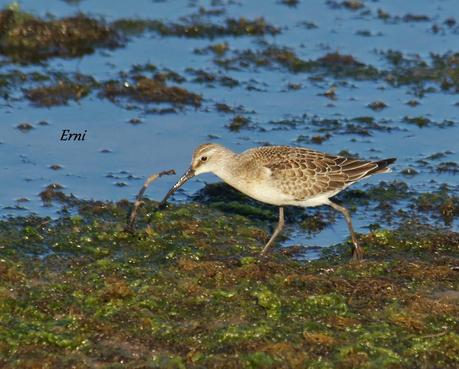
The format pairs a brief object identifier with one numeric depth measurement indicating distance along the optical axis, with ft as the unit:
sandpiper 36.94
